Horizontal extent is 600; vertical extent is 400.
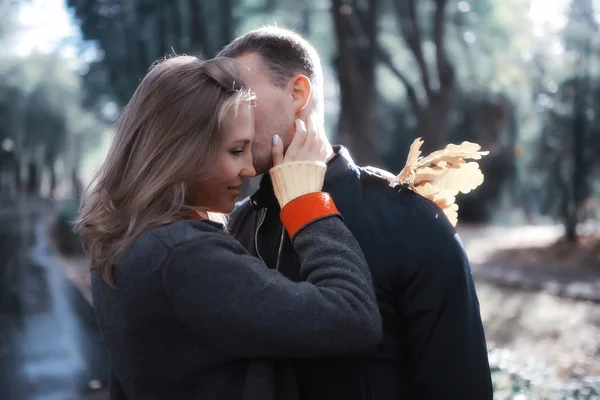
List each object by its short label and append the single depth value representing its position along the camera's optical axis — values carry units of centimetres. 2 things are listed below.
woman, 162
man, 194
